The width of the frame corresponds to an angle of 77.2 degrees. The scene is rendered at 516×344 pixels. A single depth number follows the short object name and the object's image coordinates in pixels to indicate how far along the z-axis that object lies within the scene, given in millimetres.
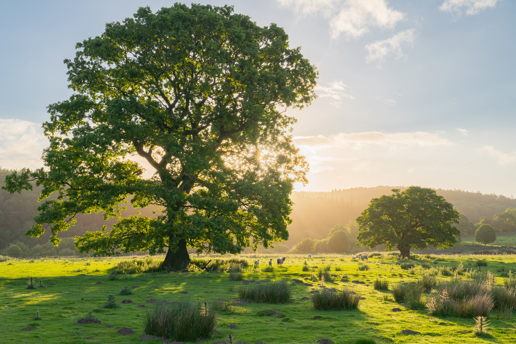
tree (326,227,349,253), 124238
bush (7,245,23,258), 89625
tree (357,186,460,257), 46906
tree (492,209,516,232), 148000
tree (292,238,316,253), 133875
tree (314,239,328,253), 130012
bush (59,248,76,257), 94250
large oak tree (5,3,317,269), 20000
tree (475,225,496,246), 100188
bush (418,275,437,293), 14341
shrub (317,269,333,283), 19047
